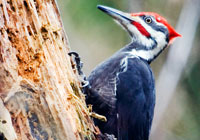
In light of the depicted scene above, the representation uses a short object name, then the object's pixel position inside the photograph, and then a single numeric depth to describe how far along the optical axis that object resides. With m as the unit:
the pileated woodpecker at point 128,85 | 6.64
